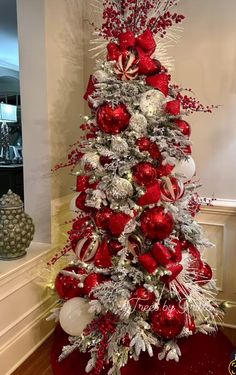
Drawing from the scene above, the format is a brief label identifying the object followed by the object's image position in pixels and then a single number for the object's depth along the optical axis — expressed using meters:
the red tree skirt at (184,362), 1.60
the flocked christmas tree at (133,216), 1.46
